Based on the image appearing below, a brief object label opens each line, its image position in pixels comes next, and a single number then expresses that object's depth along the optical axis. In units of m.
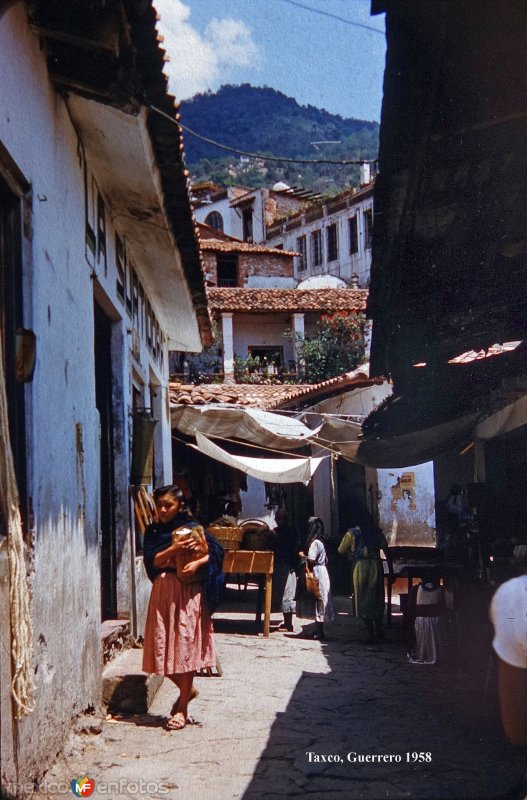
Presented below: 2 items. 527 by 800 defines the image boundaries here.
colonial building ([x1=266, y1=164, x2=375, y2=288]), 43.12
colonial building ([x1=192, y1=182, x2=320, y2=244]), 48.94
